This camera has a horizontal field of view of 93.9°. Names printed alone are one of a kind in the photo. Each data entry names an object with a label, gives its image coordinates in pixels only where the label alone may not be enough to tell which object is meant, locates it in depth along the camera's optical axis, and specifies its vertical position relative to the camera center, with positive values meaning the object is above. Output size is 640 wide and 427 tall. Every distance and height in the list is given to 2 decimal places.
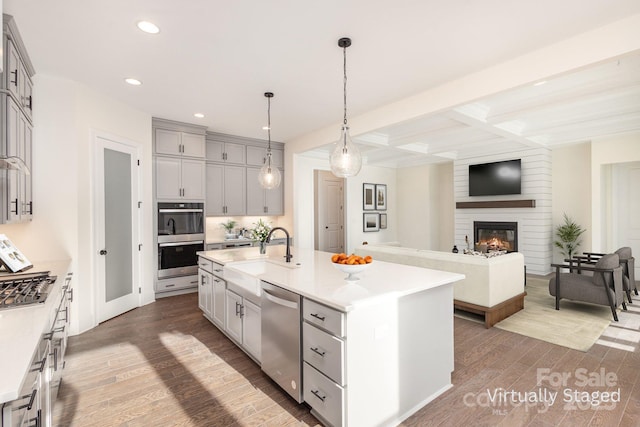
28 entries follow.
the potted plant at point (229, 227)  5.81 -0.28
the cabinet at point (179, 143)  4.81 +1.17
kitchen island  1.78 -0.85
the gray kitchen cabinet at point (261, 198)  6.06 +0.30
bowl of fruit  2.10 -0.36
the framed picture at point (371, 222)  8.18 -0.28
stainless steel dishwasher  2.10 -0.94
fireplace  6.74 -0.56
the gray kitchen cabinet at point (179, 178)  4.80 +0.58
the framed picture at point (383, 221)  8.63 -0.27
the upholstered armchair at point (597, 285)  3.71 -0.98
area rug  3.23 -1.37
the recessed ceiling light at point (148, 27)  2.39 +1.52
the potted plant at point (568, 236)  6.09 -0.52
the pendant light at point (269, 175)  3.82 +0.48
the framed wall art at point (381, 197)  8.51 +0.43
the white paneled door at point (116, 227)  3.77 -0.18
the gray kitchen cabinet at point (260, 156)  6.08 +1.20
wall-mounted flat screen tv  6.61 +0.75
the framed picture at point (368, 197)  8.14 +0.41
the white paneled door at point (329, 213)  7.59 -0.02
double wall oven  4.78 -0.40
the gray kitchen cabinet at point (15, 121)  2.34 +0.80
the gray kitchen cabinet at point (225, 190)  5.54 +0.45
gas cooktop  1.70 -0.49
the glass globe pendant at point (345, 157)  2.77 +0.52
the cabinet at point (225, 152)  5.59 +1.18
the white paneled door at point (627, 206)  5.74 +0.08
